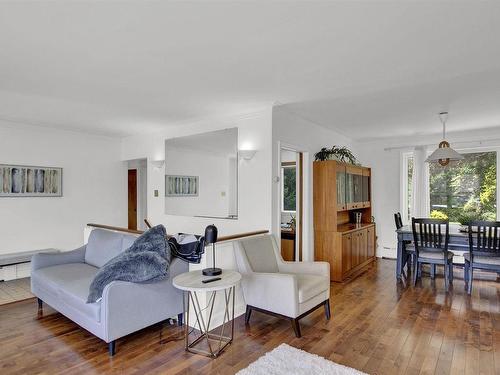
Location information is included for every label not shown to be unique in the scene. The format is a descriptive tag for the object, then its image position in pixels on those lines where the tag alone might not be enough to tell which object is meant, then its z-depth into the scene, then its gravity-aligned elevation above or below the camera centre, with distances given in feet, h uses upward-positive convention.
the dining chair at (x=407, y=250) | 15.75 -3.04
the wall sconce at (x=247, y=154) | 13.41 +1.56
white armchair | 9.23 -2.87
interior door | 21.76 -0.47
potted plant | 16.35 +1.91
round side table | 8.02 -3.48
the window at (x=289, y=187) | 17.85 +0.17
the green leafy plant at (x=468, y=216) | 18.31 -1.57
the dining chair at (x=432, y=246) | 14.12 -2.57
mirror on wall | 14.40 +0.80
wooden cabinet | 15.19 -1.76
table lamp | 8.77 -1.32
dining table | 14.16 -2.38
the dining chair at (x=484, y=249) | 13.04 -2.53
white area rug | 7.32 -4.20
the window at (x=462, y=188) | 17.99 +0.06
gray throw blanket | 8.45 -2.03
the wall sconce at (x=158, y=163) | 17.61 +1.55
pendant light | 13.53 +1.50
